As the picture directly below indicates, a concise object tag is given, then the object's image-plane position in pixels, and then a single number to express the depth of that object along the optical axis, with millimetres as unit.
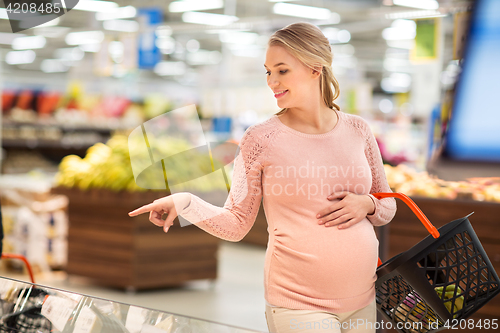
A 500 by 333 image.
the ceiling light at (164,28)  8402
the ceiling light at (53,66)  24812
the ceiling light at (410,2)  9838
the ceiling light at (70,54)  21109
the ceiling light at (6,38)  16022
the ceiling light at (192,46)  19247
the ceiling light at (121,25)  15295
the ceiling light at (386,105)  27250
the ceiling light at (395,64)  19075
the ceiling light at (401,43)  14684
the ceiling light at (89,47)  19347
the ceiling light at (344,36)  16158
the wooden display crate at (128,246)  5023
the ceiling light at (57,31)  8930
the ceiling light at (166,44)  16731
